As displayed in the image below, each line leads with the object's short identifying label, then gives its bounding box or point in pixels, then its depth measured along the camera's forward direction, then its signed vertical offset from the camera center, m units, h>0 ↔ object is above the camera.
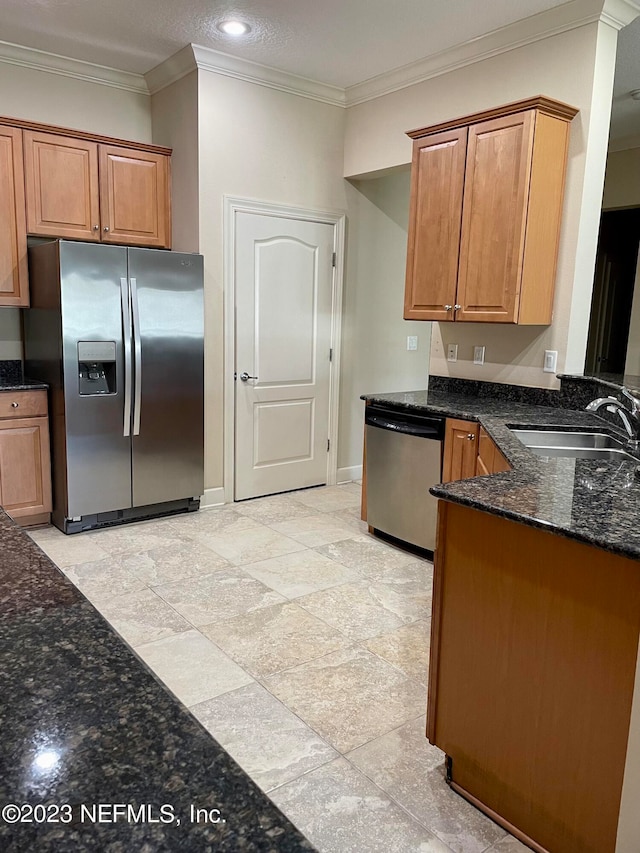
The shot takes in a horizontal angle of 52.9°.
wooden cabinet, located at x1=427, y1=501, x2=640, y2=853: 1.43 -0.84
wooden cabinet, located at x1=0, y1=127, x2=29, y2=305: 3.73 +0.52
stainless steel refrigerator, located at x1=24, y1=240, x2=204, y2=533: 3.66 -0.32
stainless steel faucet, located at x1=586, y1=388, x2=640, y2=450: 2.51 -0.33
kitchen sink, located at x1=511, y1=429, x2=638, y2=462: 2.89 -0.51
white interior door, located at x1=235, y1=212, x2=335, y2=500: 4.47 -0.20
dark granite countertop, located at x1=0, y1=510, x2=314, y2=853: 0.57 -0.45
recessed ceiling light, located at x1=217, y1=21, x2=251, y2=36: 3.55 +1.62
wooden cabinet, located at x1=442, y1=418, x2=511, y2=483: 3.10 -0.61
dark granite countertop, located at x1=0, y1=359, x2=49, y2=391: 4.04 -0.39
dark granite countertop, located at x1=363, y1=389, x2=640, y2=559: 1.46 -0.44
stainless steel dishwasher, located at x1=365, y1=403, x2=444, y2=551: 3.48 -0.82
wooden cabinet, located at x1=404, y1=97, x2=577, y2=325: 3.23 +0.62
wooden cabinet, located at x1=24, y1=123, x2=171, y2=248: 3.86 +0.78
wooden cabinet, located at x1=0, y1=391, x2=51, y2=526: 3.77 -0.84
